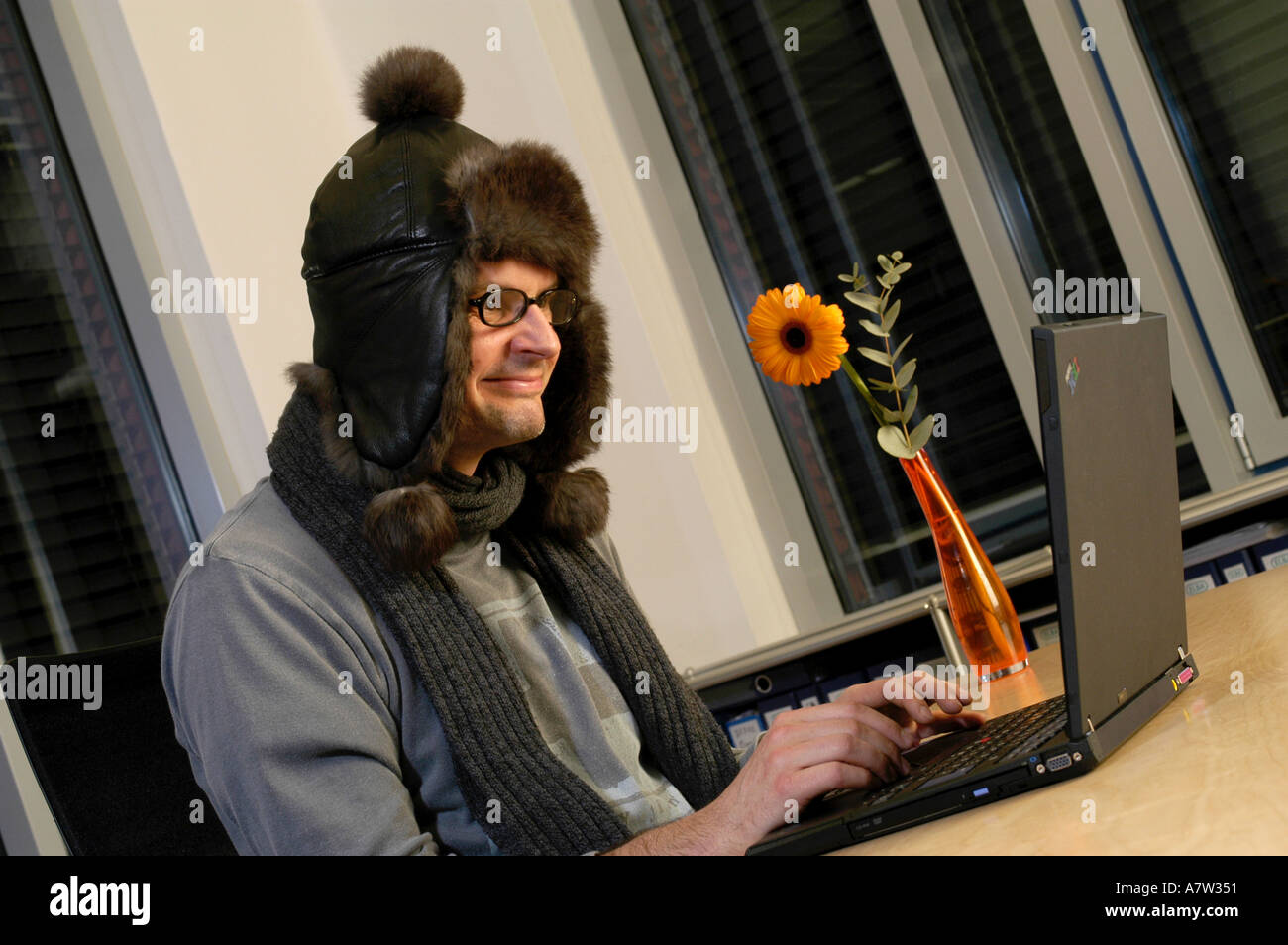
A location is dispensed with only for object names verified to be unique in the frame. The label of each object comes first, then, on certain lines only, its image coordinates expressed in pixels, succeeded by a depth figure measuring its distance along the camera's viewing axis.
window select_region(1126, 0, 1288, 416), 2.27
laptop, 0.75
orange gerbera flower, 1.71
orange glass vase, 1.56
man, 1.08
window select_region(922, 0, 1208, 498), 2.45
